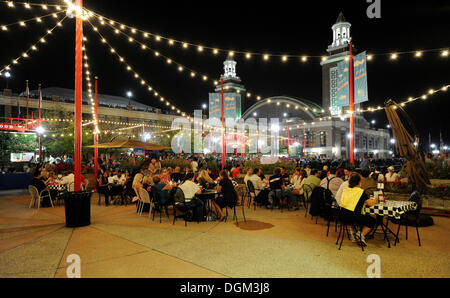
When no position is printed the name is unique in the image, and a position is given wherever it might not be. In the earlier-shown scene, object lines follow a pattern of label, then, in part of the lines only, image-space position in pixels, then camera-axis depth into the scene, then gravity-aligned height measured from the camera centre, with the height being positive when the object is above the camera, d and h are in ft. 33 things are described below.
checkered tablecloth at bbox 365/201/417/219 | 14.71 -3.15
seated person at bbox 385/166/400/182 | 27.84 -2.31
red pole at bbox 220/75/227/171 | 44.75 +1.15
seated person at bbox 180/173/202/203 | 20.17 -2.57
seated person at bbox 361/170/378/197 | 18.92 -2.15
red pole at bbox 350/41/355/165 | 32.33 +4.38
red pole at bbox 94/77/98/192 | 37.91 -1.54
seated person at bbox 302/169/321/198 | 24.27 -2.40
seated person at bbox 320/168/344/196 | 20.99 -2.26
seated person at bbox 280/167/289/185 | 27.86 -2.49
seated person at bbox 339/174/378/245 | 14.52 -2.76
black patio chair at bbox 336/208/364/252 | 14.71 -3.79
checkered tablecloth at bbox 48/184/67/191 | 29.05 -3.30
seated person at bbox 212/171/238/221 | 20.88 -3.10
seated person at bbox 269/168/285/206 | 24.31 -2.77
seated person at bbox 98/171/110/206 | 29.27 -3.27
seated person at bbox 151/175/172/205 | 22.13 -2.79
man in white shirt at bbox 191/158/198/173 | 42.95 -1.54
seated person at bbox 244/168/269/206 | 25.46 -3.47
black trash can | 19.29 -3.83
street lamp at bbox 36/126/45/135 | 56.54 +6.22
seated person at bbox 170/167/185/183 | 30.15 -2.26
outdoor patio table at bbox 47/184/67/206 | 28.91 -3.60
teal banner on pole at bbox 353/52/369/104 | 29.86 +9.28
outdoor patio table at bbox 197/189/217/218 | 21.26 -3.21
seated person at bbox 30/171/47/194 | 27.91 -2.80
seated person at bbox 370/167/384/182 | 27.62 -2.35
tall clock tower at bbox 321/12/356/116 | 152.76 +56.69
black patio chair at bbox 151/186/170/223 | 21.39 -3.44
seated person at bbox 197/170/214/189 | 23.47 -2.20
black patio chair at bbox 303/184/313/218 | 23.66 -3.25
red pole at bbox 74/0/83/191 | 19.60 +4.51
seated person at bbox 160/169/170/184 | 25.23 -2.11
